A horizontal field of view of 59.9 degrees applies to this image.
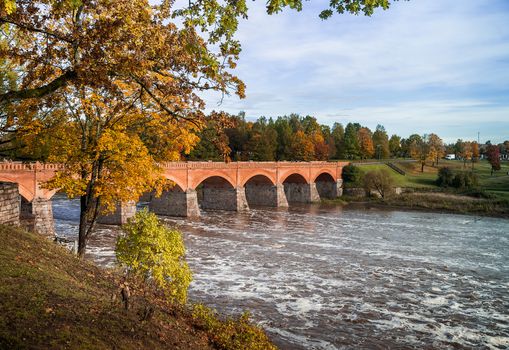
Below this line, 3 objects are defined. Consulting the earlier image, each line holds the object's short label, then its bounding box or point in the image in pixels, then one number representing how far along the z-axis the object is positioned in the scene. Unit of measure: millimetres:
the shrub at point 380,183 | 61812
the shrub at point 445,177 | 67625
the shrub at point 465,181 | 65062
